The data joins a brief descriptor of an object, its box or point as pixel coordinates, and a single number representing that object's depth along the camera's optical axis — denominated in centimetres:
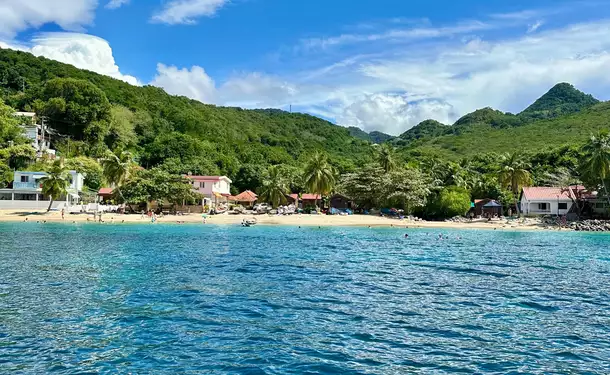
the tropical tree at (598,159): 5469
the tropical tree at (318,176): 7006
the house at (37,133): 7994
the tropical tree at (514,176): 7062
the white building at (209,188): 7481
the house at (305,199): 7969
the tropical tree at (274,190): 7394
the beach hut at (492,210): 6327
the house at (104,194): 7363
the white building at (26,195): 6212
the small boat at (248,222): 5219
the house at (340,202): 7769
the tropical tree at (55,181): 5672
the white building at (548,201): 6262
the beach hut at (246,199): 8131
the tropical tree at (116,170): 6316
